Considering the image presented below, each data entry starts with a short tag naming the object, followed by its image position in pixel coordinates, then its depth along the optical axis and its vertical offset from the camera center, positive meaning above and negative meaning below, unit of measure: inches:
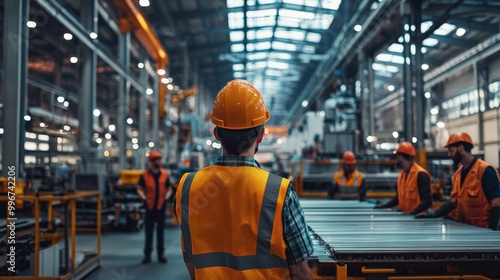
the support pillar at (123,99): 570.9 +78.7
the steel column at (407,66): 412.2 +83.8
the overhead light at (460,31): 601.7 +168.5
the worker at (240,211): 64.4 -7.1
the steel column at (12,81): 286.7 +52.0
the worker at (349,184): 254.5 -12.9
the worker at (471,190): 145.3 -10.0
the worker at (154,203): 263.0 -23.3
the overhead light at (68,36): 408.0 +113.1
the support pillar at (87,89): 436.1 +71.9
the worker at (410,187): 167.8 -10.2
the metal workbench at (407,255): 93.0 -19.2
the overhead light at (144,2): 432.1 +152.2
